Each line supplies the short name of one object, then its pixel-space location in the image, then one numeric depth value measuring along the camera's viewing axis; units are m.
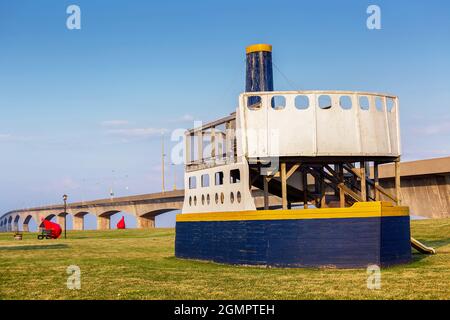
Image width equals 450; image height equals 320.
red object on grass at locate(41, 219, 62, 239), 59.66
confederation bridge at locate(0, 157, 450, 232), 48.47
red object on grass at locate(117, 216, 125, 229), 97.94
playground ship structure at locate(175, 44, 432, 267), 20.84
